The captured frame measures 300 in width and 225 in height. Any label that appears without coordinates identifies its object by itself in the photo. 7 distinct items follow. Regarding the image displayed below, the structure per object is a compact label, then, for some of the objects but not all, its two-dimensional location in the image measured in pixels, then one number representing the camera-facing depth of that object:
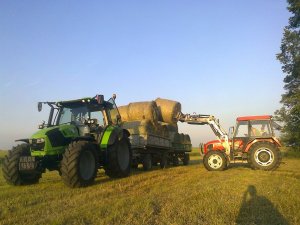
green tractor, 6.24
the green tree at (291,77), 16.55
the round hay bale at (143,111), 10.85
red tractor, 9.20
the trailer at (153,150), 9.72
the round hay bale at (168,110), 11.77
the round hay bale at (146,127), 10.03
